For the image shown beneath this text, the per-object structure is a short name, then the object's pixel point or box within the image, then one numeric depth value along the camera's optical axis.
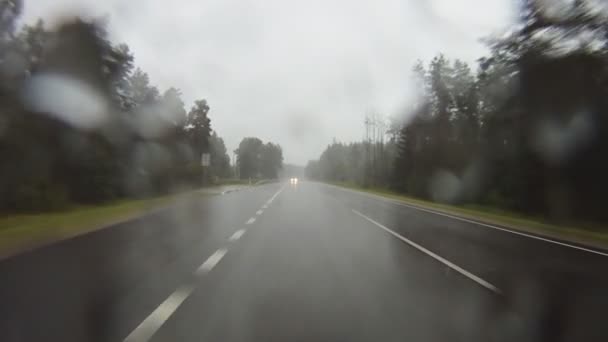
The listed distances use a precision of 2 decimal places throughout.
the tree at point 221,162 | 97.24
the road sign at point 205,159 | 34.57
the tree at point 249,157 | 119.56
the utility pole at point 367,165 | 74.19
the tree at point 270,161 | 138.62
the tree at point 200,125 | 61.94
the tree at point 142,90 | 41.03
